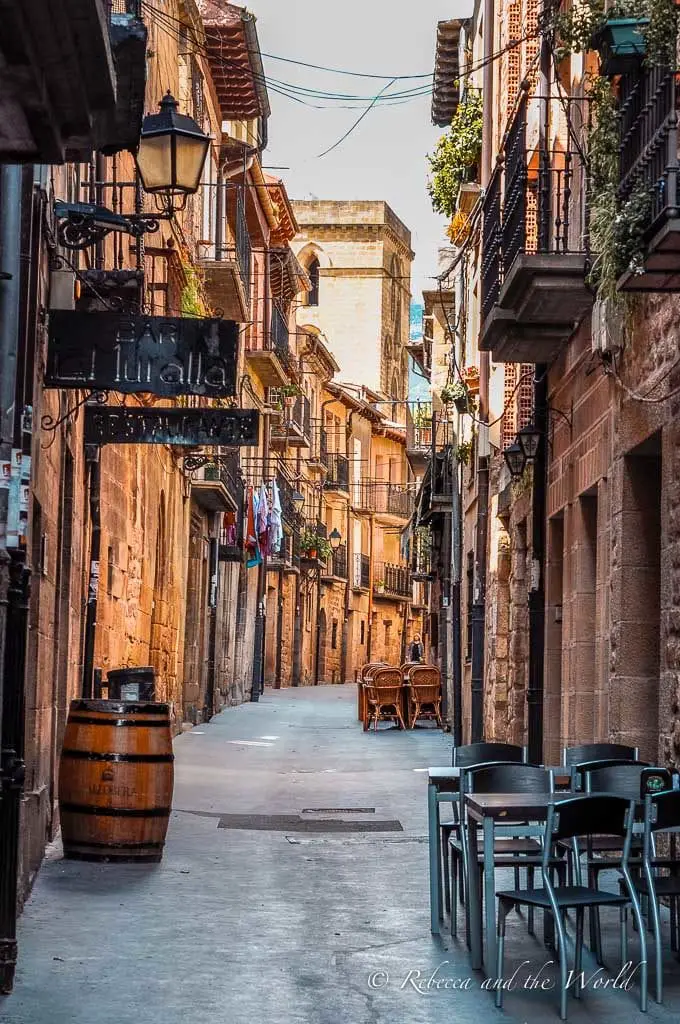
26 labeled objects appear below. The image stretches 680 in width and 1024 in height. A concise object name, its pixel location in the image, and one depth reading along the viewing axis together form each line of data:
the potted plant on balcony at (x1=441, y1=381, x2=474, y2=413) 25.11
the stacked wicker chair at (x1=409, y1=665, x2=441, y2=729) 28.48
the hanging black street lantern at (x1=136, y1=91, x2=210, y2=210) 10.91
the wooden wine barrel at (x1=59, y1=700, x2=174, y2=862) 10.52
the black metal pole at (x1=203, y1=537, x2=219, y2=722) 30.56
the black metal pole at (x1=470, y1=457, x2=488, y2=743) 23.08
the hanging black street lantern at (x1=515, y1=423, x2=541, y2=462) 16.92
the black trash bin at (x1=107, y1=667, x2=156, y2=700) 13.73
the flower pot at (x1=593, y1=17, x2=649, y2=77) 9.99
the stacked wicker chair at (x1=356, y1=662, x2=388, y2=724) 28.66
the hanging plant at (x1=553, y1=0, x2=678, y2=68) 9.55
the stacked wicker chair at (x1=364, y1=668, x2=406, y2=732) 27.83
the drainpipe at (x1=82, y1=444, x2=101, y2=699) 14.12
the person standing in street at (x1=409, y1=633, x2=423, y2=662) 48.00
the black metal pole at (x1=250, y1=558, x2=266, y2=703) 40.25
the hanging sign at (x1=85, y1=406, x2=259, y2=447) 12.77
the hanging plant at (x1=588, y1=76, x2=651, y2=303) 9.59
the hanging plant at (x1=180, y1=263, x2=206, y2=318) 24.71
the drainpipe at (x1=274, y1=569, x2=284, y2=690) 51.69
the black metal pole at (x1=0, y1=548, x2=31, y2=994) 7.18
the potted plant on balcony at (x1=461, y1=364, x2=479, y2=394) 24.80
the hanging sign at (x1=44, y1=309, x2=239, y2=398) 10.28
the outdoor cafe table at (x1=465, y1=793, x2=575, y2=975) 7.39
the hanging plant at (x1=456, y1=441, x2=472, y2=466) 25.87
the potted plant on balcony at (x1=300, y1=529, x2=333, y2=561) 55.91
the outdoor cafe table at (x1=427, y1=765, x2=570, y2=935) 8.74
